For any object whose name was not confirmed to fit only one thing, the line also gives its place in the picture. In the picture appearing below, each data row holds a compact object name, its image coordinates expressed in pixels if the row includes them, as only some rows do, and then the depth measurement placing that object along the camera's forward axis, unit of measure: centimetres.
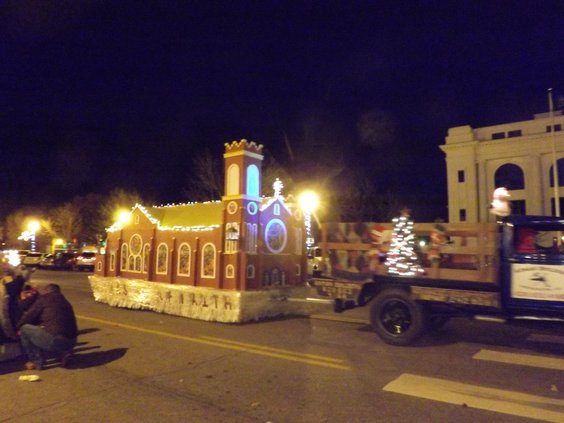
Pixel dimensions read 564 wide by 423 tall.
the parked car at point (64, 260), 3691
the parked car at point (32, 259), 3874
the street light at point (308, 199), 1973
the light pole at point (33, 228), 5541
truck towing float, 783
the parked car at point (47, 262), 3859
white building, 4181
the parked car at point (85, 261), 3503
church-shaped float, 1212
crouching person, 694
